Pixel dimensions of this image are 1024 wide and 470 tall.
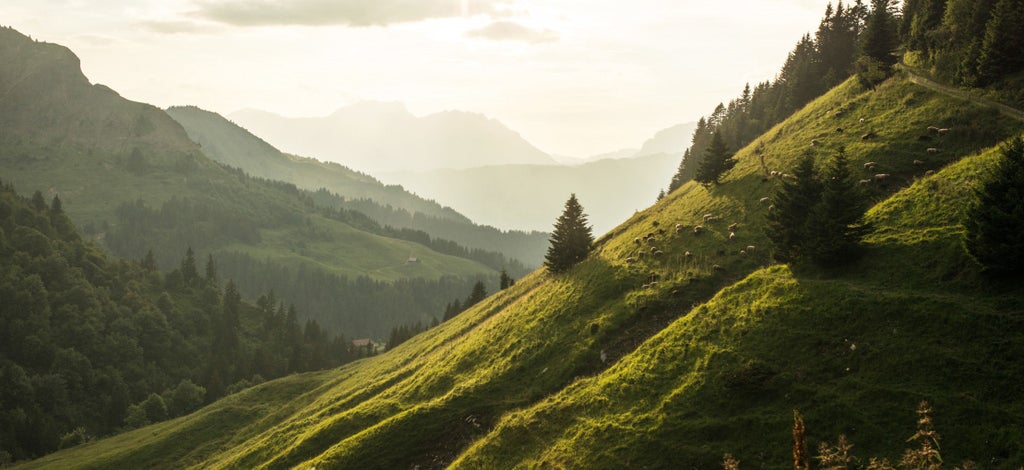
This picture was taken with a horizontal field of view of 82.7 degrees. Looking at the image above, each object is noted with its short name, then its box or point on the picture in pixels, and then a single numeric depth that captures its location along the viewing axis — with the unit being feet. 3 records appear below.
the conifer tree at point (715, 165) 241.76
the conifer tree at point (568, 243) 241.14
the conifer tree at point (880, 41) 245.86
